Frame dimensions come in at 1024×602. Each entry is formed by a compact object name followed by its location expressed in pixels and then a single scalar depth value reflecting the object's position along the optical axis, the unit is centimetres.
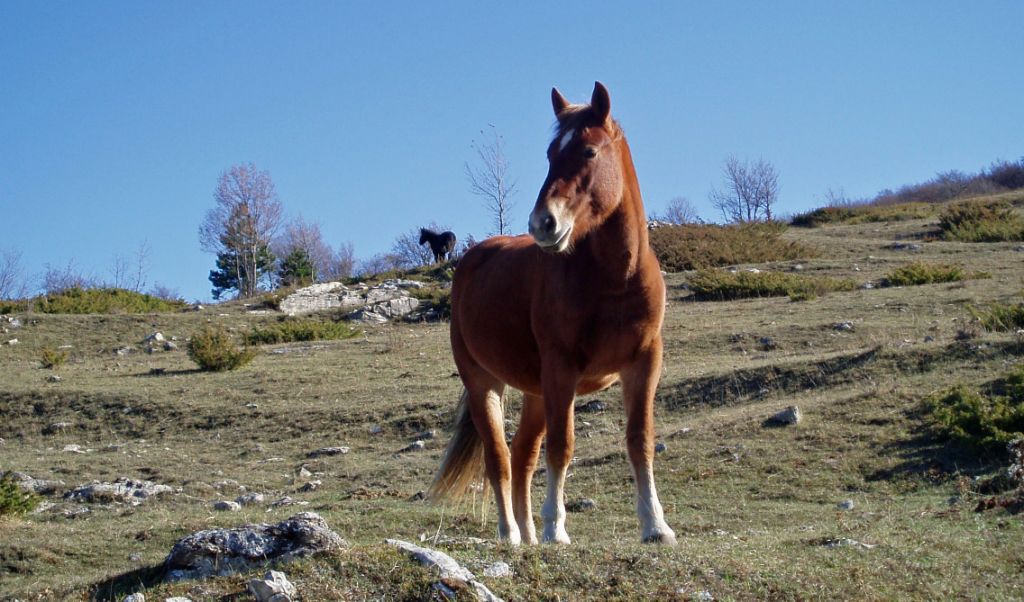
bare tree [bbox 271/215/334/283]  7088
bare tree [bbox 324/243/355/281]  6781
